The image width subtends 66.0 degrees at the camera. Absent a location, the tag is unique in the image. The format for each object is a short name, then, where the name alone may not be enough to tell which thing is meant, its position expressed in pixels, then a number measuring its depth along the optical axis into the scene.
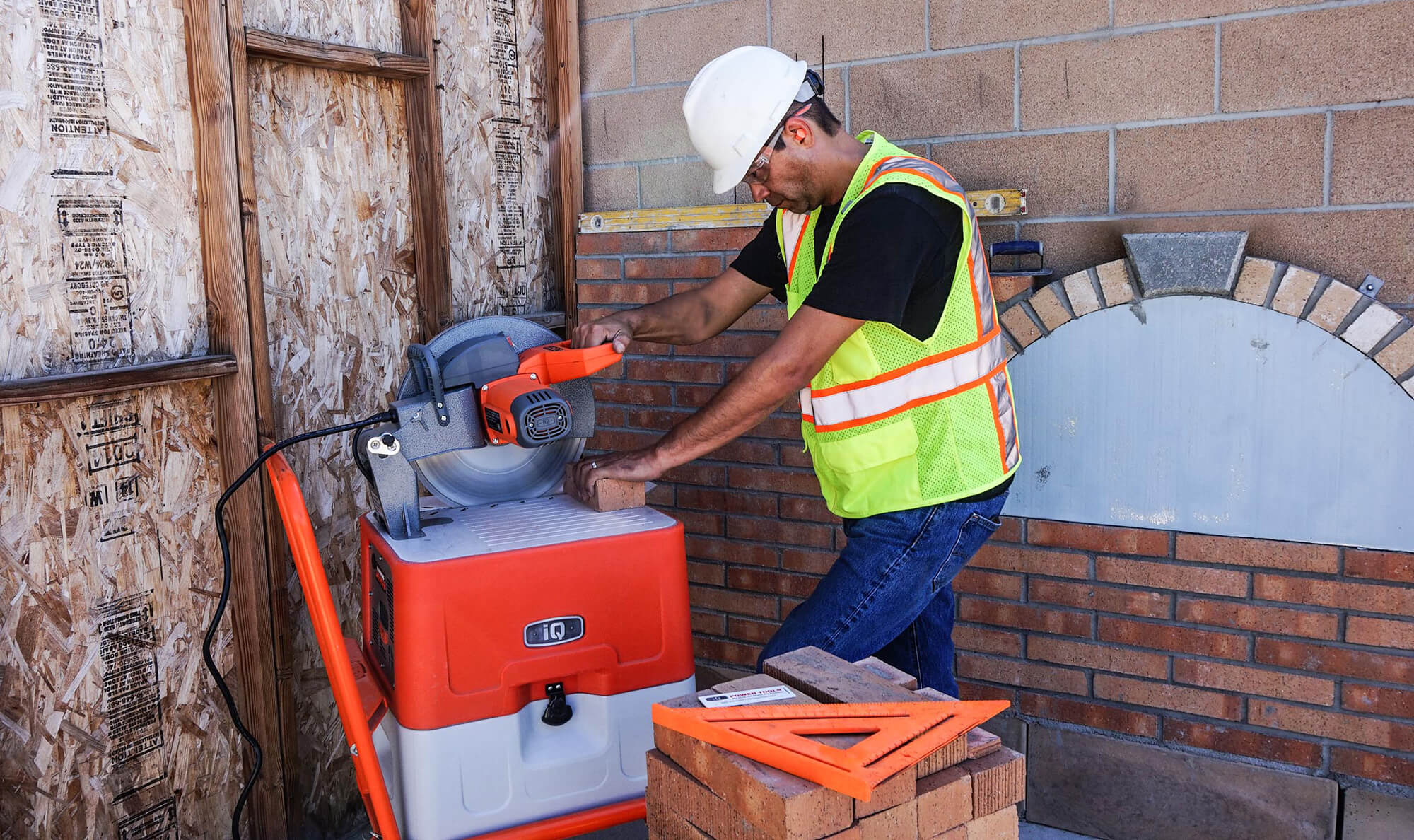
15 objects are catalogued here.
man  2.44
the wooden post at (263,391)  2.93
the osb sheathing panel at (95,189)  2.56
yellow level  3.69
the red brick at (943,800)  1.86
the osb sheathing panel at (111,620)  2.61
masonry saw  2.37
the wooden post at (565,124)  4.00
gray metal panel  2.91
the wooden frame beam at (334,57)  3.01
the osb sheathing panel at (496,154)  3.72
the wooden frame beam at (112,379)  2.51
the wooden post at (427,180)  3.51
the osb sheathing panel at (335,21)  3.08
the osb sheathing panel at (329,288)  3.18
